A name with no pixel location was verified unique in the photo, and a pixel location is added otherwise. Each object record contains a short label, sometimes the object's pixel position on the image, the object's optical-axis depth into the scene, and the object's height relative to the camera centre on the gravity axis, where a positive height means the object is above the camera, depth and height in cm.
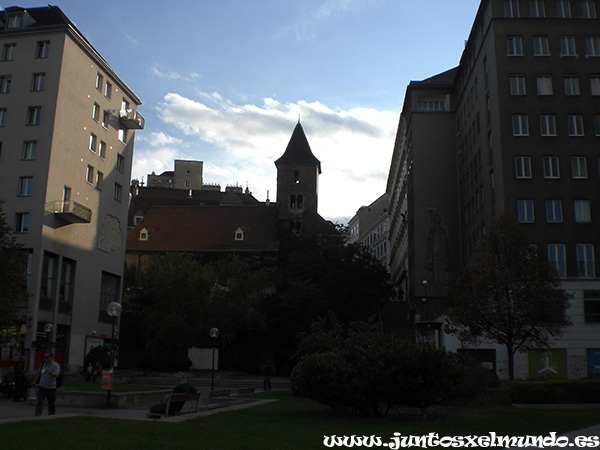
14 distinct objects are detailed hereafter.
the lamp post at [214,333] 3571 +73
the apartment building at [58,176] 4328 +1189
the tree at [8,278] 3167 +317
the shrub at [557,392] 2177 -123
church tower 8775 +2237
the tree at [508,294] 3052 +290
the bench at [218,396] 1869 -147
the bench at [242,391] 2211 -158
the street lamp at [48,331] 3894 +70
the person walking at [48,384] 1611 -105
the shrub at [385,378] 1596 -68
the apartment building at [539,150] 3900 +1365
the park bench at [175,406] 1590 -153
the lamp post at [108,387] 2042 -136
